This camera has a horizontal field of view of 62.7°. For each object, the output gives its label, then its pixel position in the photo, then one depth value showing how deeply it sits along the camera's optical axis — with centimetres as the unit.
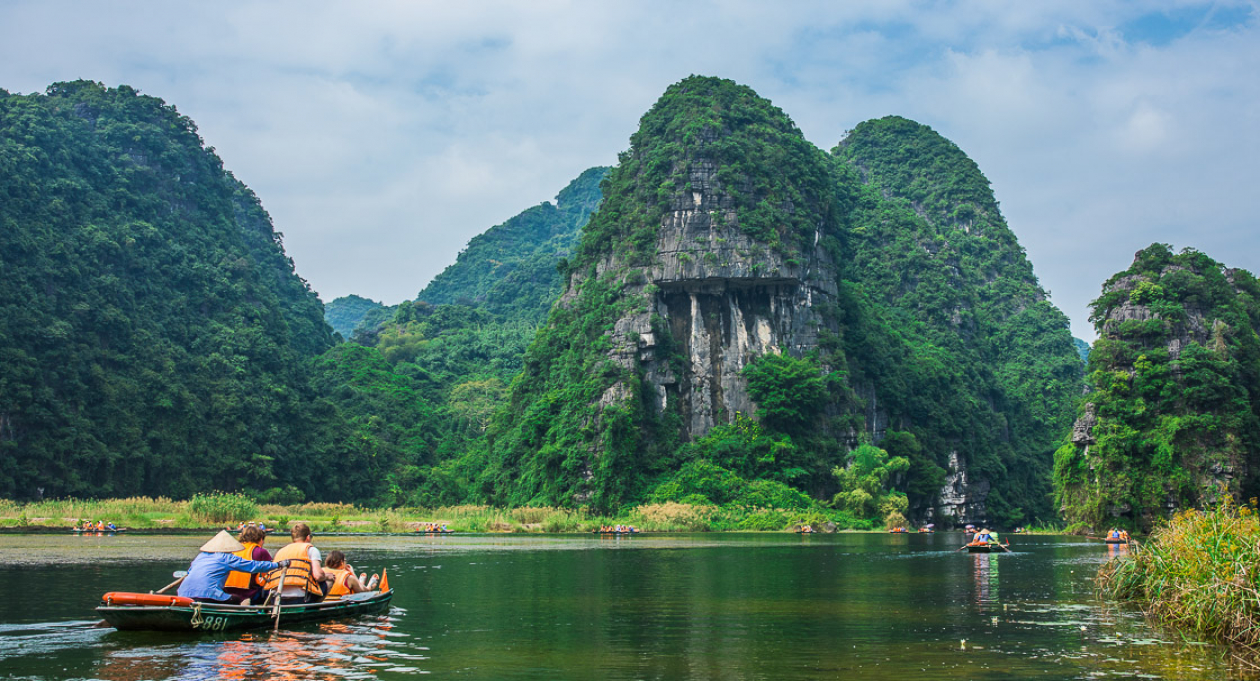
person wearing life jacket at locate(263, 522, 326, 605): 1697
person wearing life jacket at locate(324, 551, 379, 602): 1828
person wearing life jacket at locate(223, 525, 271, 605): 1619
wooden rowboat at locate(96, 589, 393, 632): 1477
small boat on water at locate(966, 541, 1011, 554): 4162
